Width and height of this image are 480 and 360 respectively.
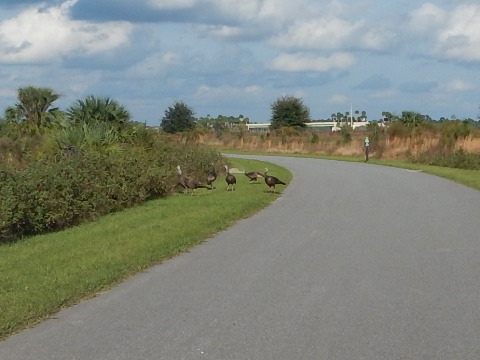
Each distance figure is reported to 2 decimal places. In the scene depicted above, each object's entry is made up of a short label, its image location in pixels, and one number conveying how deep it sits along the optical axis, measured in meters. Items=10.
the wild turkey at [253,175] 26.55
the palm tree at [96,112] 27.72
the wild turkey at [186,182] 22.89
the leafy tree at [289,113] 86.00
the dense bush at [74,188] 14.77
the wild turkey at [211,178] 24.08
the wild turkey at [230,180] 23.55
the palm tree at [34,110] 30.56
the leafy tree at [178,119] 71.62
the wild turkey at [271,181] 22.75
